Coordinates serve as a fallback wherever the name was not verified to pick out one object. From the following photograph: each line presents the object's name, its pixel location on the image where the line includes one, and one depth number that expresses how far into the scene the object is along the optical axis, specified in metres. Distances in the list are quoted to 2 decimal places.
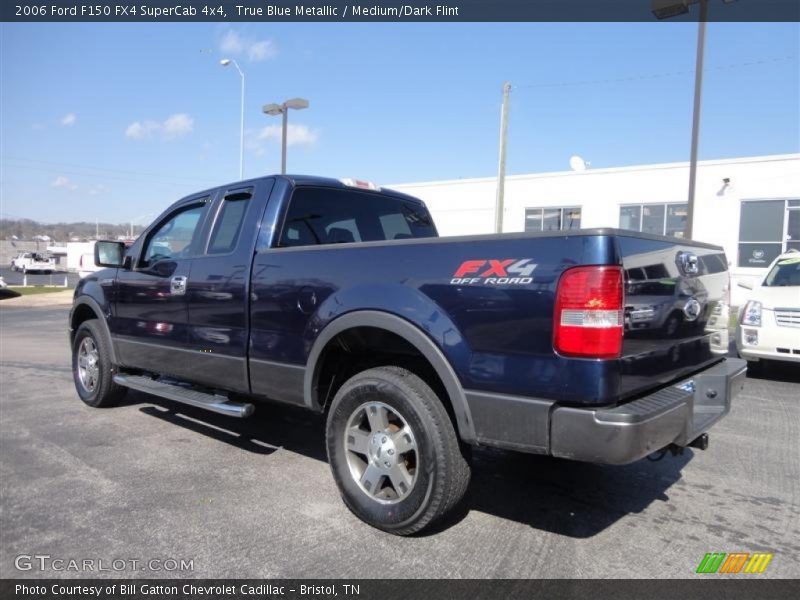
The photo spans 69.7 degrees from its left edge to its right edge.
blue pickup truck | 2.45
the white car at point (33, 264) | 54.02
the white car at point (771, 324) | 7.01
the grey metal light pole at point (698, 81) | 12.71
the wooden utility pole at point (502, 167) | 18.11
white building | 17.62
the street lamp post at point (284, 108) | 18.09
